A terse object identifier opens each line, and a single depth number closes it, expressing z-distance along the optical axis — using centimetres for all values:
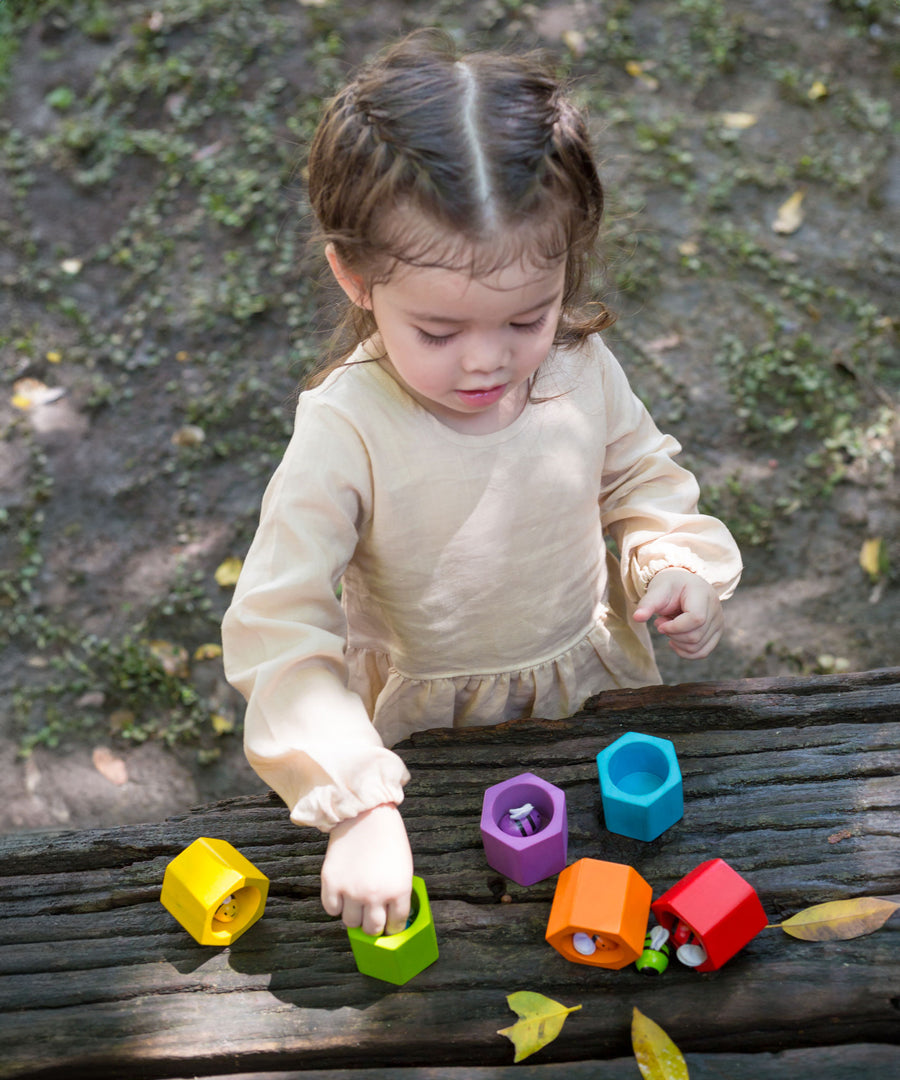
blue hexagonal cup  152
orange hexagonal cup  139
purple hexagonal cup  149
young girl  142
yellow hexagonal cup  149
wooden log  137
